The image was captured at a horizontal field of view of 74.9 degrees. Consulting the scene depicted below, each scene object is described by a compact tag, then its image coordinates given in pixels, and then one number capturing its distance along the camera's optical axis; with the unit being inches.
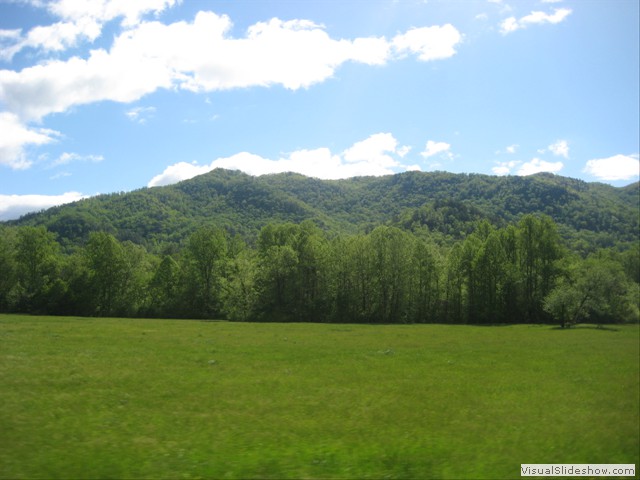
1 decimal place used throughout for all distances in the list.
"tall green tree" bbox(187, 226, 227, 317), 3695.9
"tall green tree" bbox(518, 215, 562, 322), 3410.4
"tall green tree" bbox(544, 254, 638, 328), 2561.5
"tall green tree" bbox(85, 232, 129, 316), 3577.8
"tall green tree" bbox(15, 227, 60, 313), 3345.0
